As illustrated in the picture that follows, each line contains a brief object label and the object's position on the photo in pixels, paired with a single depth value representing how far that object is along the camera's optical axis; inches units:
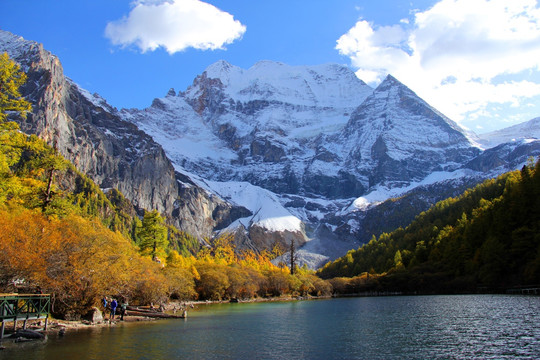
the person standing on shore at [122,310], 1885.2
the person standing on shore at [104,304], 1899.1
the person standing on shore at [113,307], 1812.3
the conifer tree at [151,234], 3230.8
